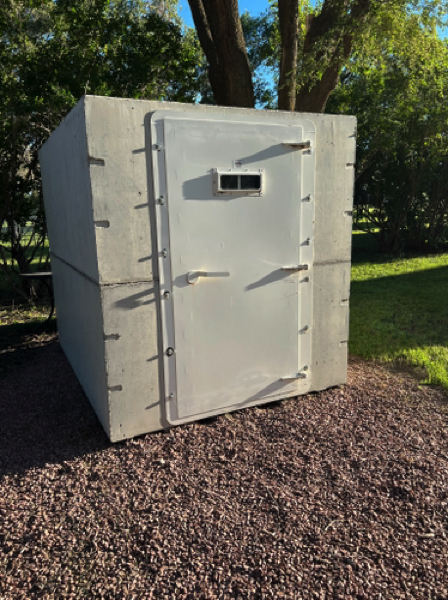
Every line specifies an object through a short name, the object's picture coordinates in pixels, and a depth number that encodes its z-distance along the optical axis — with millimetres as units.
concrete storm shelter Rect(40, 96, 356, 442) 3230
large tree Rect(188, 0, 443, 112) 6516
